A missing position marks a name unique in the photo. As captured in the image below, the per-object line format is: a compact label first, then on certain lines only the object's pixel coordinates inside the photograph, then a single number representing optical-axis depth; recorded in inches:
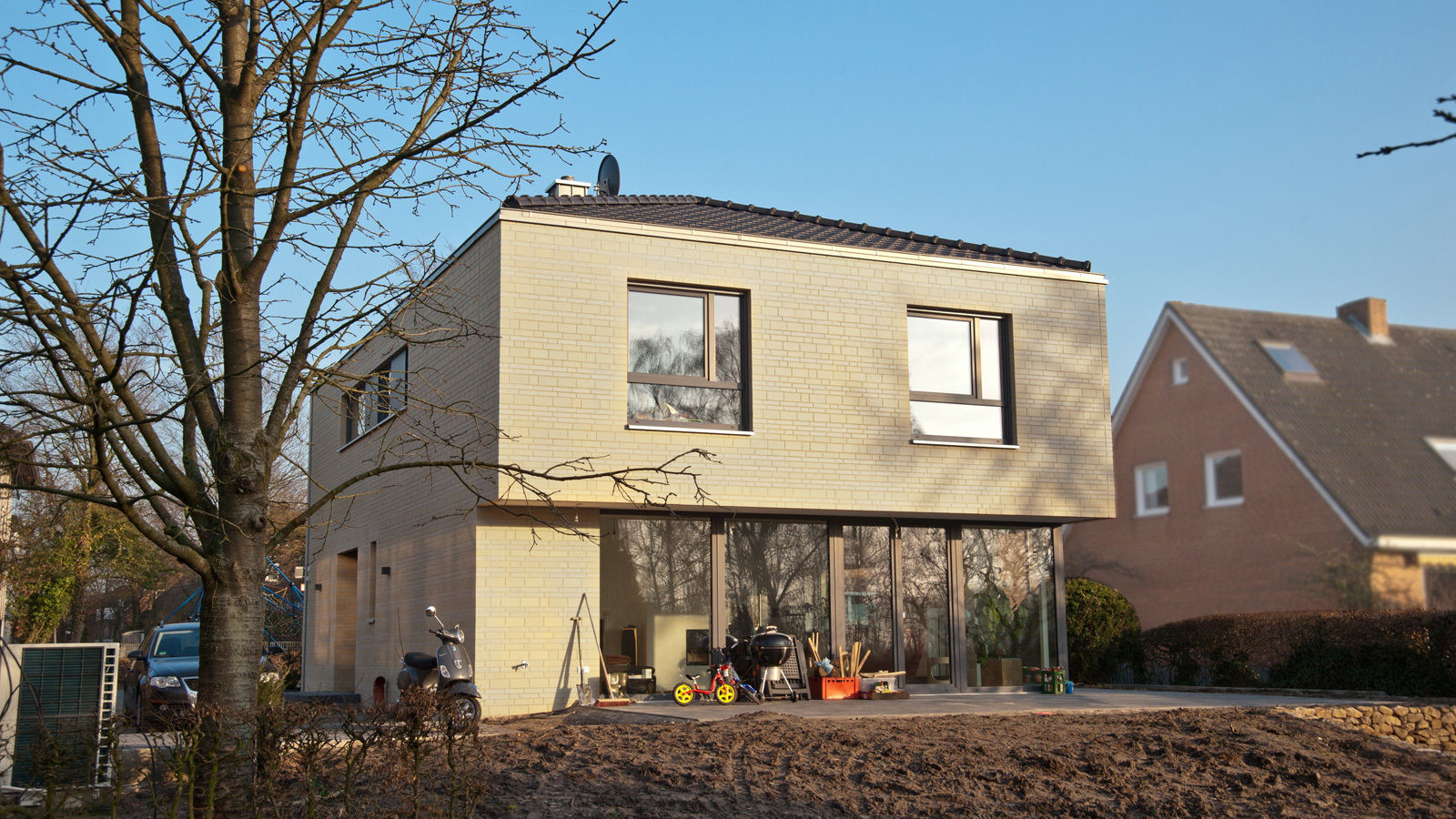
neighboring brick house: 935.0
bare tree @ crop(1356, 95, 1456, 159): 155.5
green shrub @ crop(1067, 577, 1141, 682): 697.0
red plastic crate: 540.1
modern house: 515.8
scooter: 442.0
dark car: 537.3
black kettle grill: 519.5
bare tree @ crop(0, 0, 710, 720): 229.9
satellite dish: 690.8
